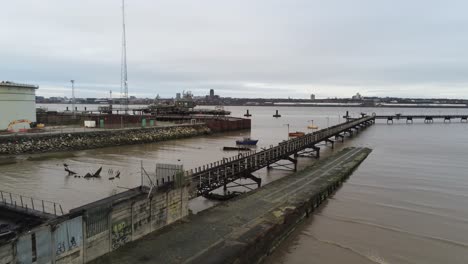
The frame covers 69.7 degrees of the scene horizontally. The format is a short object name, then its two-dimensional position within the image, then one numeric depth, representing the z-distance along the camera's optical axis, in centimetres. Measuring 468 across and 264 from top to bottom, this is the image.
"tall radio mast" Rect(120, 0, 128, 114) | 8878
